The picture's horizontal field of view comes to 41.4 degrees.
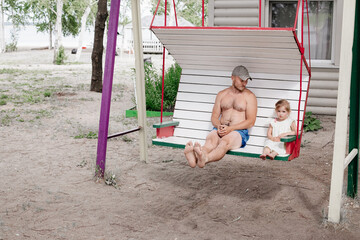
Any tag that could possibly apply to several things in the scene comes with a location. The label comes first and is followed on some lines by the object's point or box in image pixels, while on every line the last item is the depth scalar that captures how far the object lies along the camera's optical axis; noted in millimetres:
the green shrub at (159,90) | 9648
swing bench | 4559
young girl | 4562
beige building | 9344
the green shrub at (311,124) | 8336
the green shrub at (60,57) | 24156
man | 4690
